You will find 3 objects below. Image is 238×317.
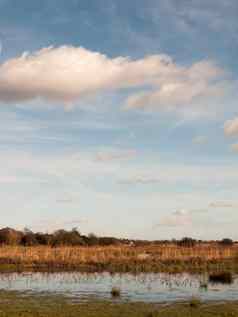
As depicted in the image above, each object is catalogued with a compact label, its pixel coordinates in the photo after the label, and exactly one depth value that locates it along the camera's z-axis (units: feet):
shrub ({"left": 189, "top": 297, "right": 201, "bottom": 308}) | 70.90
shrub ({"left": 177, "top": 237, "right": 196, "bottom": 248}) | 266.36
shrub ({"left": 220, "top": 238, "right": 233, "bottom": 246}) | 325.95
